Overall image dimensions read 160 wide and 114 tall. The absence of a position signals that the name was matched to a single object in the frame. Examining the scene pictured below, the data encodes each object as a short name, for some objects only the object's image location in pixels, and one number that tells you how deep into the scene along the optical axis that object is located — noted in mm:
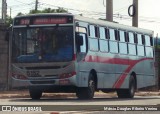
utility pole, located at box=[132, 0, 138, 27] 43000
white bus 24406
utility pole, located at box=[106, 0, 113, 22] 39322
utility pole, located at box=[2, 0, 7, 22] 66938
